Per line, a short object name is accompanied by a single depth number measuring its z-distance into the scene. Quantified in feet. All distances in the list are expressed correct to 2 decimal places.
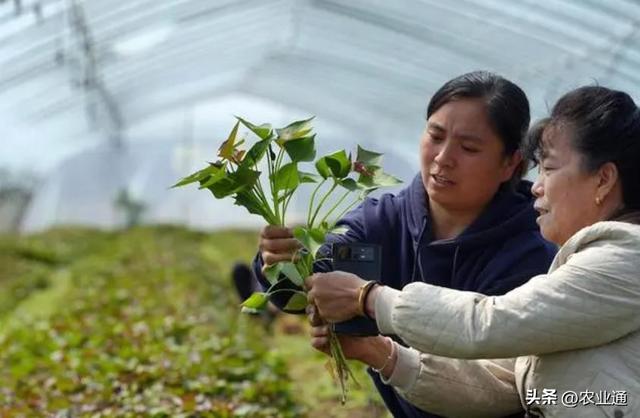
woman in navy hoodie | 10.71
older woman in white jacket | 9.52
